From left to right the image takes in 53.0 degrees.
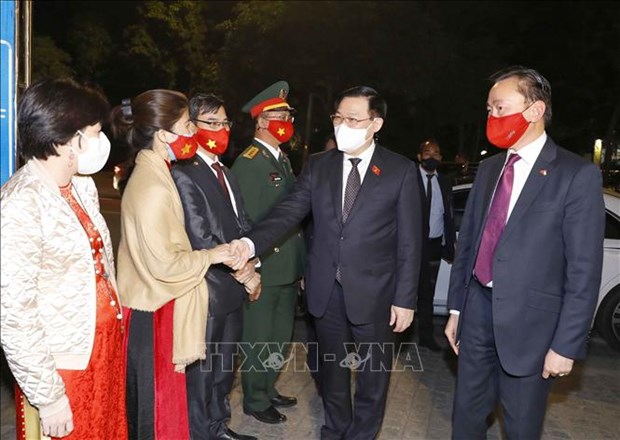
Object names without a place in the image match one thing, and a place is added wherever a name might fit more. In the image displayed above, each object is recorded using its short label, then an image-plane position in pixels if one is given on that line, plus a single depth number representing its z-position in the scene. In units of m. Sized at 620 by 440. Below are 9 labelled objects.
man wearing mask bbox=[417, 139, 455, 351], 5.97
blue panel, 4.16
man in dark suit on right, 2.83
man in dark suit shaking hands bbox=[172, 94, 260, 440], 3.54
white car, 5.98
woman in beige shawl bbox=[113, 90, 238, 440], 3.17
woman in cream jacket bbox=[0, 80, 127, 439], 2.20
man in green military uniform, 4.46
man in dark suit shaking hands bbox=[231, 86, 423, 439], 3.65
